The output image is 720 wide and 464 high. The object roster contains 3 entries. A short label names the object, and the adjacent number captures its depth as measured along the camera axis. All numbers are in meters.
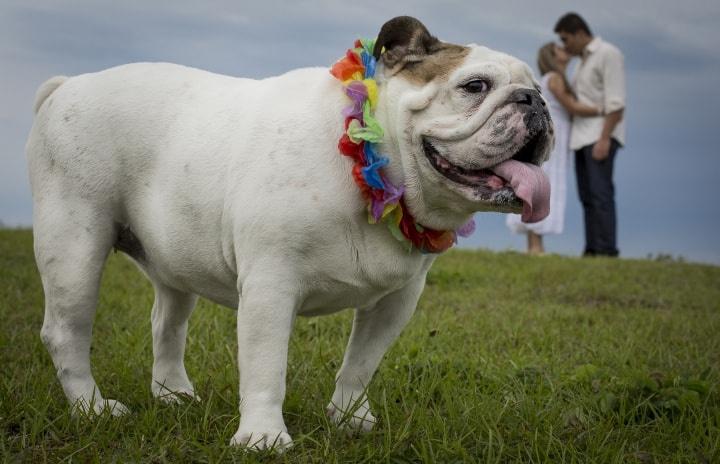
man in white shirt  11.34
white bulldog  3.00
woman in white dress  11.66
